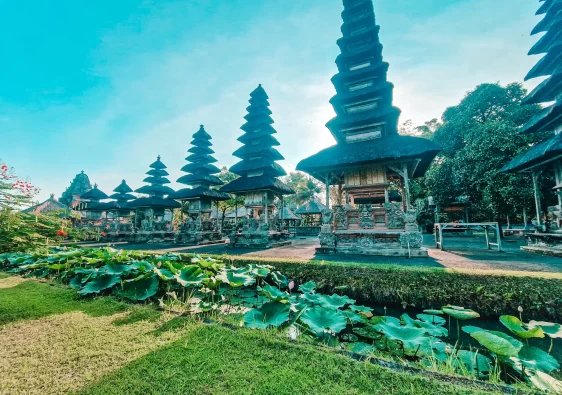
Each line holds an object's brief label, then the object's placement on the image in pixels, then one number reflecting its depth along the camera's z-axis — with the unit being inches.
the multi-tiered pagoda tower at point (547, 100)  320.5
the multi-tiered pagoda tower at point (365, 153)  323.3
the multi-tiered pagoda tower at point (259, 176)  516.1
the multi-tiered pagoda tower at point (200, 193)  634.8
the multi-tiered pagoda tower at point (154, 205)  741.3
